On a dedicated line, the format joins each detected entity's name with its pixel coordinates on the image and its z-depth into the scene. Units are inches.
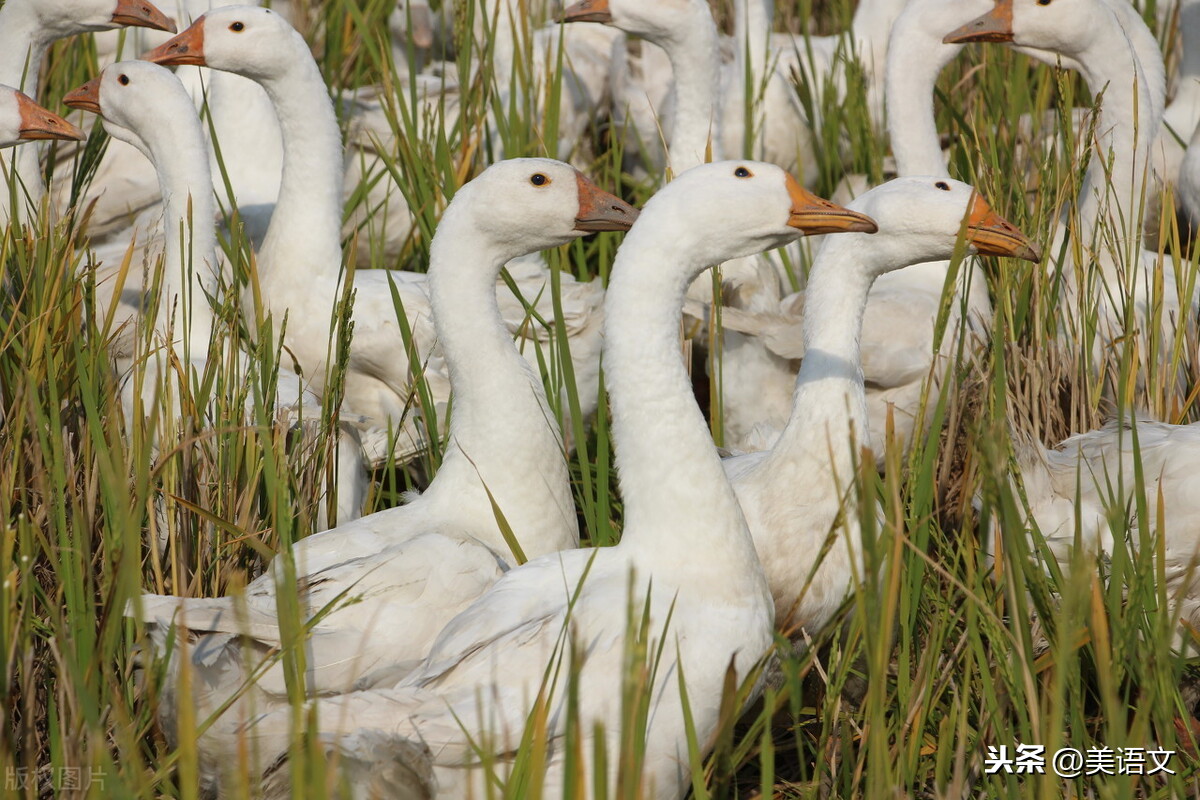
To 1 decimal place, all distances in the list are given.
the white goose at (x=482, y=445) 245.4
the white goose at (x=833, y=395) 262.1
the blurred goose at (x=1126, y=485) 272.5
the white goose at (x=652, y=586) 203.6
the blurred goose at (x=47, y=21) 392.5
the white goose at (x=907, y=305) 346.0
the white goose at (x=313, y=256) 360.2
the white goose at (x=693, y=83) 388.2
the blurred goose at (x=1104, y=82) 369.7
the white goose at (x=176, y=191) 317.4
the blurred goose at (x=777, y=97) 486.3
